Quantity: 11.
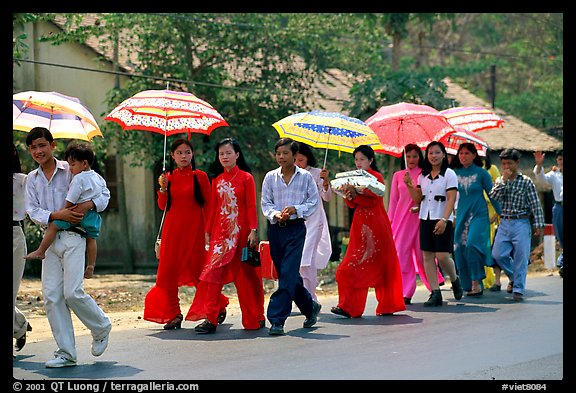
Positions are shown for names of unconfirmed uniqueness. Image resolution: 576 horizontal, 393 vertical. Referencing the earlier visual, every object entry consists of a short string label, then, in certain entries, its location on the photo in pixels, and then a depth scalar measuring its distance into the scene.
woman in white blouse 12.09
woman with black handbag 10.20
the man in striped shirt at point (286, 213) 10.02
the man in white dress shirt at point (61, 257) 8.20
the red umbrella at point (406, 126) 12.40
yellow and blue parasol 11.17
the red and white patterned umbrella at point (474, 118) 14.80
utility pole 31.92
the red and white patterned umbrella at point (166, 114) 10.54
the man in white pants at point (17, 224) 8.41
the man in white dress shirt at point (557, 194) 17.16
